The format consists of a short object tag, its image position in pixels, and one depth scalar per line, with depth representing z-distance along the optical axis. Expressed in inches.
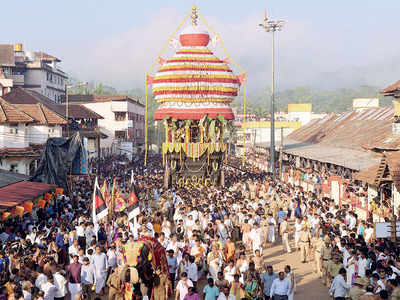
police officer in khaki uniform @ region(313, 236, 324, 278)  590.7
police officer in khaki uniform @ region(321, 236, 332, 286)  543.5
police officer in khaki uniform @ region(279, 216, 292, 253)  714.6
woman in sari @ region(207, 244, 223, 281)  517.1
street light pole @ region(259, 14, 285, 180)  1606.9
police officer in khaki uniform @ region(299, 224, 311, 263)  651.5
